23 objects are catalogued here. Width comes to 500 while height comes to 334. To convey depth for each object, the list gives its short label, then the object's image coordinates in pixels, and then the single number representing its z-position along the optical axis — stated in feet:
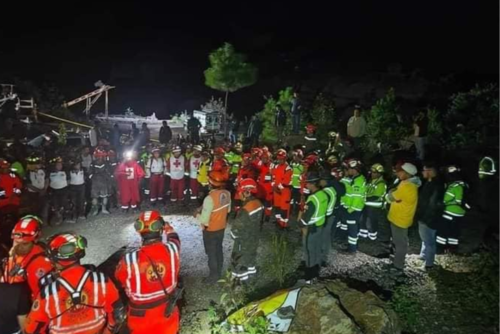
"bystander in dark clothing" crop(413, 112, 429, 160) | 50.01
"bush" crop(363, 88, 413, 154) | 56.33
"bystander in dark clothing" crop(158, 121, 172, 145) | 60.95
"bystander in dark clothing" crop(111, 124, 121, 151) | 58.99
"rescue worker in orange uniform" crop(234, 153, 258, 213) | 35.88
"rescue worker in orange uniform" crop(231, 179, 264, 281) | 22.91
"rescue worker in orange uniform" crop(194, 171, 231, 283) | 23.31
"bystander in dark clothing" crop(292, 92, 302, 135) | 64.23
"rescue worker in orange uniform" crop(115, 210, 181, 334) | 14.66
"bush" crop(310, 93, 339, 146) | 62.49
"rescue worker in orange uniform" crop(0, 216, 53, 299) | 15.53
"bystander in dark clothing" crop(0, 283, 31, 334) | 14.25
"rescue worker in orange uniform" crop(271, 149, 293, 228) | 34.71
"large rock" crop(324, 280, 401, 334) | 18.48
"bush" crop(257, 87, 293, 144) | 67.51
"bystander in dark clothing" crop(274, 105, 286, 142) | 65.98
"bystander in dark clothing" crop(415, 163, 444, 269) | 25.80
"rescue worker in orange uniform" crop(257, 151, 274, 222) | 37.01
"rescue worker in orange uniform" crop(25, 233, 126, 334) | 13.04
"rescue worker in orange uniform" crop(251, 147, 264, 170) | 38.28
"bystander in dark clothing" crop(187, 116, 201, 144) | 65.92
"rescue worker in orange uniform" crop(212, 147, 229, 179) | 36.15
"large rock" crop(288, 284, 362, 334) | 17.94
